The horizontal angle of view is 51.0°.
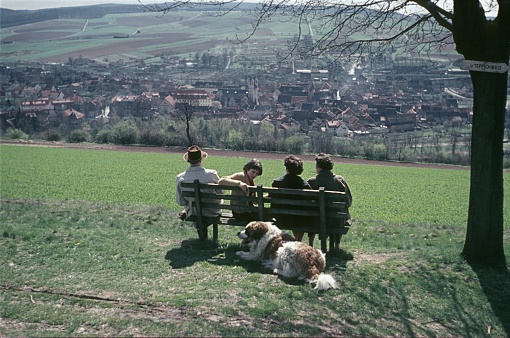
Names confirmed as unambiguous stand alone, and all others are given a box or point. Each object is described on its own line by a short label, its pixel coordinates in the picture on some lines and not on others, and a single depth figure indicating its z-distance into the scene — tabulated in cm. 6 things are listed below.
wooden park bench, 792
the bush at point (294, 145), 4891
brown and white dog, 677
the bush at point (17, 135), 5488
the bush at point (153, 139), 5119
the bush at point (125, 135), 5138
